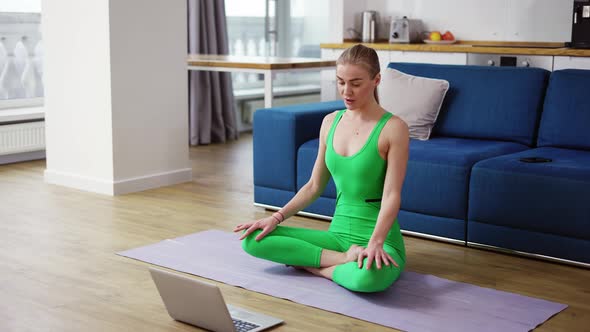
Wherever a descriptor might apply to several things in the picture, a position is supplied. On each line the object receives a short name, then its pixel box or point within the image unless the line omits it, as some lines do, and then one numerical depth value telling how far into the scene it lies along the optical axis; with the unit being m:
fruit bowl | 6.05
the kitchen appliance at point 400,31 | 6.23
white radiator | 5.38
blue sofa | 3.21
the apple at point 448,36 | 6.17
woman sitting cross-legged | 2.80
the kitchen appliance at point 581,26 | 5.32
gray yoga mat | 2.58
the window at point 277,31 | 7.44
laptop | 2.39
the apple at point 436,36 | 6.13
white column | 4.48
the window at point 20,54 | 5.79
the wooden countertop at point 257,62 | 4.97
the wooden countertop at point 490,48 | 5.27
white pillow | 4.02
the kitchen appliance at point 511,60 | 5.38
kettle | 6.49
